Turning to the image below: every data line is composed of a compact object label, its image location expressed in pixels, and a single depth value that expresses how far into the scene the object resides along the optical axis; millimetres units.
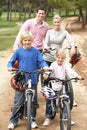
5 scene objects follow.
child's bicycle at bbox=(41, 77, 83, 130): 5996
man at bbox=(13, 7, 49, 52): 7627
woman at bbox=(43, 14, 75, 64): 7660
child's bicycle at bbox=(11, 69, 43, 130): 6148
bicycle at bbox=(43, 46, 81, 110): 7152
